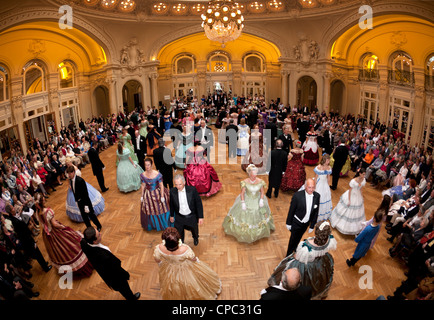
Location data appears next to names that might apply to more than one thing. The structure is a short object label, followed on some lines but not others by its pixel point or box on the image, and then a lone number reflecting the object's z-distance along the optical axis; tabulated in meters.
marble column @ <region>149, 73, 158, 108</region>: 17.72
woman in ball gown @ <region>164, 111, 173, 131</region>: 12.90
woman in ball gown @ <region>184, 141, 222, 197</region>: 6.96
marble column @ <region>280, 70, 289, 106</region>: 17.84
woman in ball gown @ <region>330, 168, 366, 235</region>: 5.34
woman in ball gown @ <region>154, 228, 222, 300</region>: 3.48
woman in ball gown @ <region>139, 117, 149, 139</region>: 10.94
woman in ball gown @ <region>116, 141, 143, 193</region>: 7.72
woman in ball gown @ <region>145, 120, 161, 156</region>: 9.99
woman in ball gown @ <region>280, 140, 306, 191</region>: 7.29
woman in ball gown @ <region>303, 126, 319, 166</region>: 9.22
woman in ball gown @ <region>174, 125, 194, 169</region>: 8.80
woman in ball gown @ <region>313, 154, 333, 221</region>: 5.85
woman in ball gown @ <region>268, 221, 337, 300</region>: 3.62
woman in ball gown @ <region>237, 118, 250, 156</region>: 10.20
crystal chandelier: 8.80
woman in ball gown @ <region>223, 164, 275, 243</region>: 5.17
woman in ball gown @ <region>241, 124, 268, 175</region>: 8.45
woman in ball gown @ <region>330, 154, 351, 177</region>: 8.49
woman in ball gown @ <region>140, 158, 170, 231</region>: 5.57
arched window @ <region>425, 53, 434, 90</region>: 11.08
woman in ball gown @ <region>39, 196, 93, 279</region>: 4.54
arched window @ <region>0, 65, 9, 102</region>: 11.12
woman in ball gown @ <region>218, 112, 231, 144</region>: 12.35
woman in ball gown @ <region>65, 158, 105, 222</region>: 6.33
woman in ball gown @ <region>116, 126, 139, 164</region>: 9.04
